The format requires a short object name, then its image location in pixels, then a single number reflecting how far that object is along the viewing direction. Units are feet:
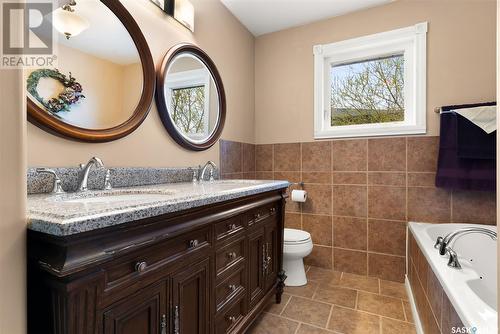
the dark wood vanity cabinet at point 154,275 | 1.96
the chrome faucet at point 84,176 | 3.70
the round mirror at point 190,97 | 5.41
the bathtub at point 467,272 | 2.71
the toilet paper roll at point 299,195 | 7.87
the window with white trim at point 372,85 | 6.95
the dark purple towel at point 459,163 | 5.96
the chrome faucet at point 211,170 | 6.23
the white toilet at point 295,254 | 6.68
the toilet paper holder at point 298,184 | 8.35
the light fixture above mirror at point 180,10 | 5.41
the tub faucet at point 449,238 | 4.10
